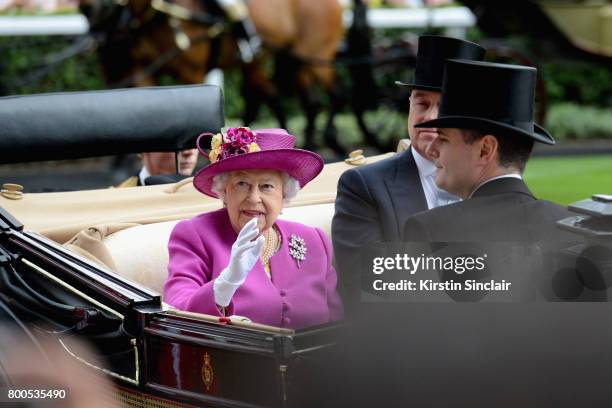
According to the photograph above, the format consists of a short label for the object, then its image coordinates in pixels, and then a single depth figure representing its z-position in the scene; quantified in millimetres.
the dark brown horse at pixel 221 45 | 19859
